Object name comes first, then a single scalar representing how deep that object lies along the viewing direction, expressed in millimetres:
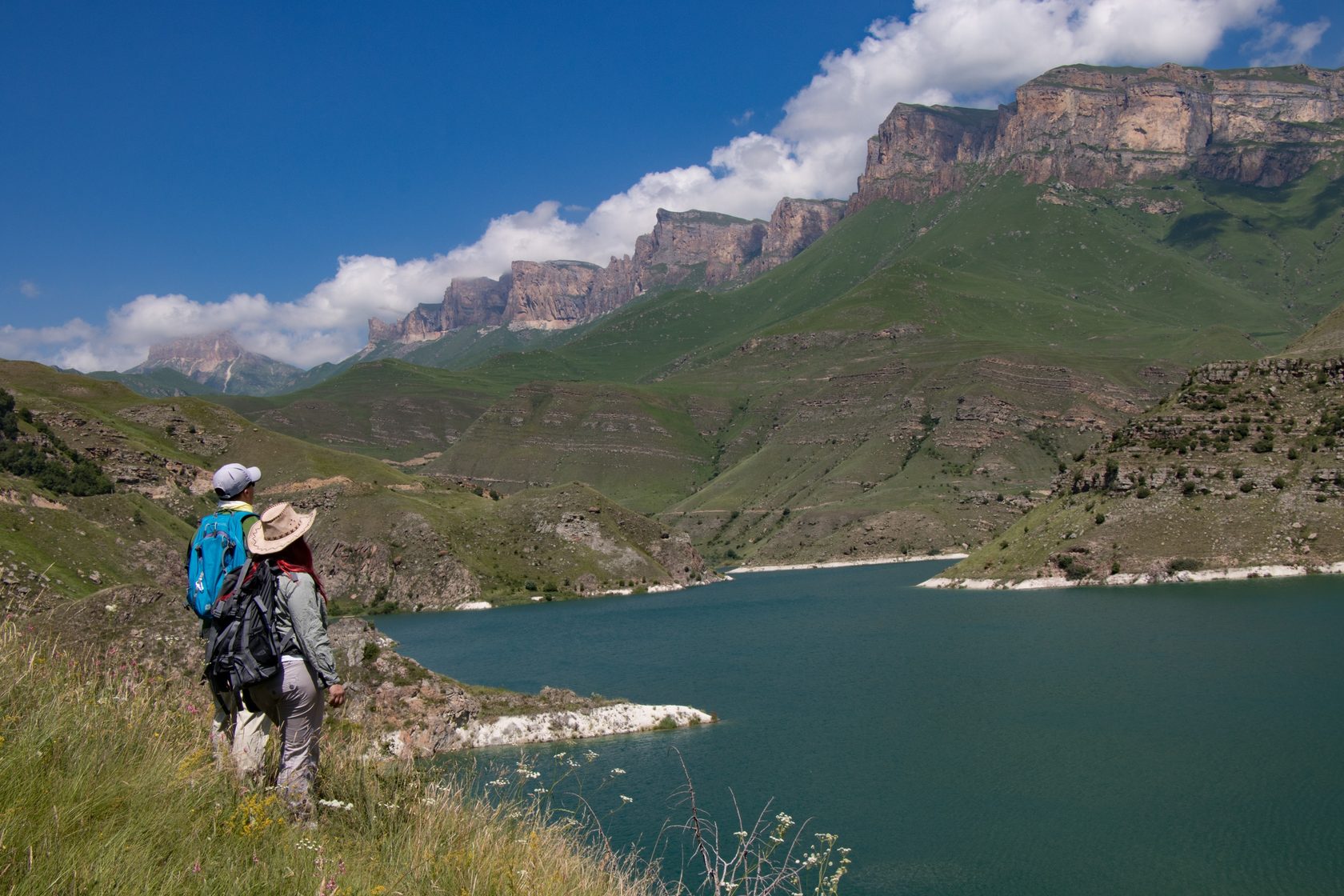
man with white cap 8344
